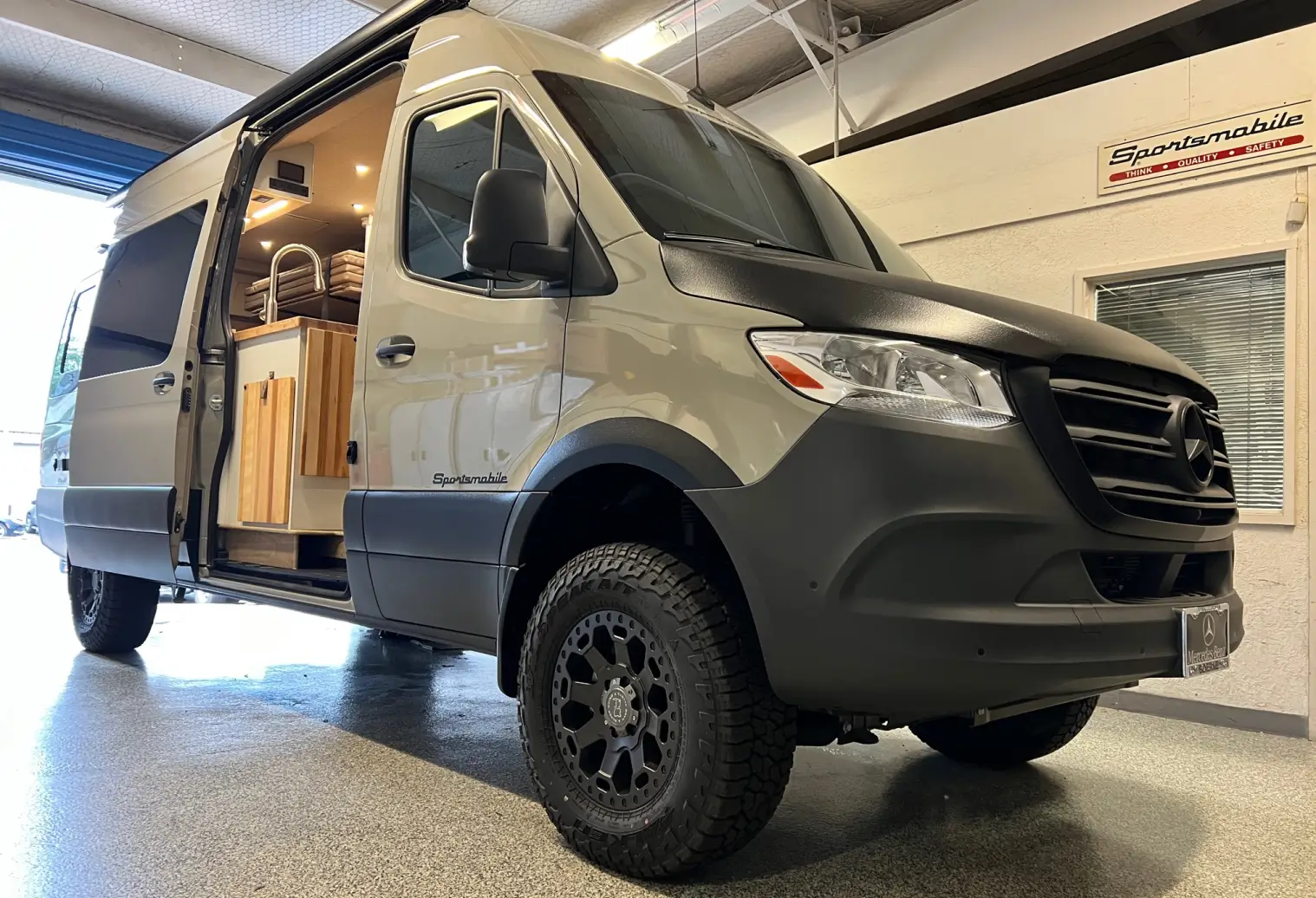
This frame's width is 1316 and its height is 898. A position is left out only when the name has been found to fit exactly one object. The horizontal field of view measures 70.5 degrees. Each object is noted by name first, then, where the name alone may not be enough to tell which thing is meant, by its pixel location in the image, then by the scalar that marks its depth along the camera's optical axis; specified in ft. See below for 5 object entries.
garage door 24.97
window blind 13.56
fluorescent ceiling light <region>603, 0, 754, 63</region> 19.02
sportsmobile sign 13.03
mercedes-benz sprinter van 5.76
